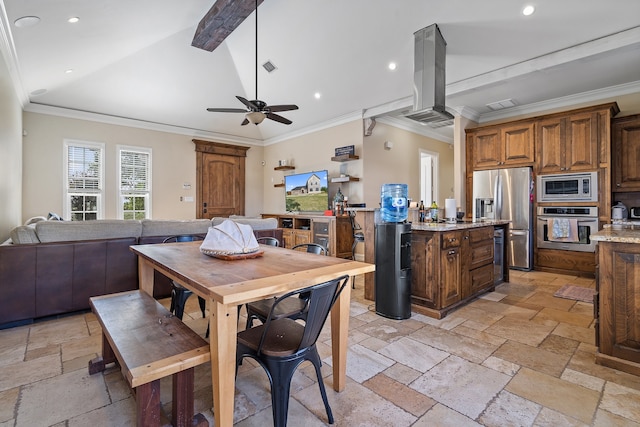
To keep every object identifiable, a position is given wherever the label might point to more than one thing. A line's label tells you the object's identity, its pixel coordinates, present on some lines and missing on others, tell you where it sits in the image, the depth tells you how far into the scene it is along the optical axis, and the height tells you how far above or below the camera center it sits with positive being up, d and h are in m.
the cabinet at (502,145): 5.01 +1.13
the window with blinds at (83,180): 5.90 +0.64
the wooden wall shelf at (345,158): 6.02 +1.07
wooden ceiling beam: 3.90 +2.63
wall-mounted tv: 6.34 +0.45
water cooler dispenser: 2.92 -0.38
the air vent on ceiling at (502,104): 5.22 +1.86
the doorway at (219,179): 7.44 +0.83
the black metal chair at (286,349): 1.37 -0.64
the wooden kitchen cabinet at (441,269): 2.99 -0.57
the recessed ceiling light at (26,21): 3.00 +1.87
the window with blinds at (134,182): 6.45 +0.64
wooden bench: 1.25 -0.60
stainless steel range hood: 3.76 +1.73
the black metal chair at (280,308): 1.90 -0.61
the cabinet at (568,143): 4.43 +1.02
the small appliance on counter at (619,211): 4.14 +0.01
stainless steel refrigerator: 4.95 +0.12
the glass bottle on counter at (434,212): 3.98 +0.00
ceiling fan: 3.59 +1.21
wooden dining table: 1.31 -0.32
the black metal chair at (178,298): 2.46 -0.69
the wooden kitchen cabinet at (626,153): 4.31 +0.83
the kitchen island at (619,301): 1.99 -0.58
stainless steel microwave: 4.44 +0.37
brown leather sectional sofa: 2.75 -0.50
